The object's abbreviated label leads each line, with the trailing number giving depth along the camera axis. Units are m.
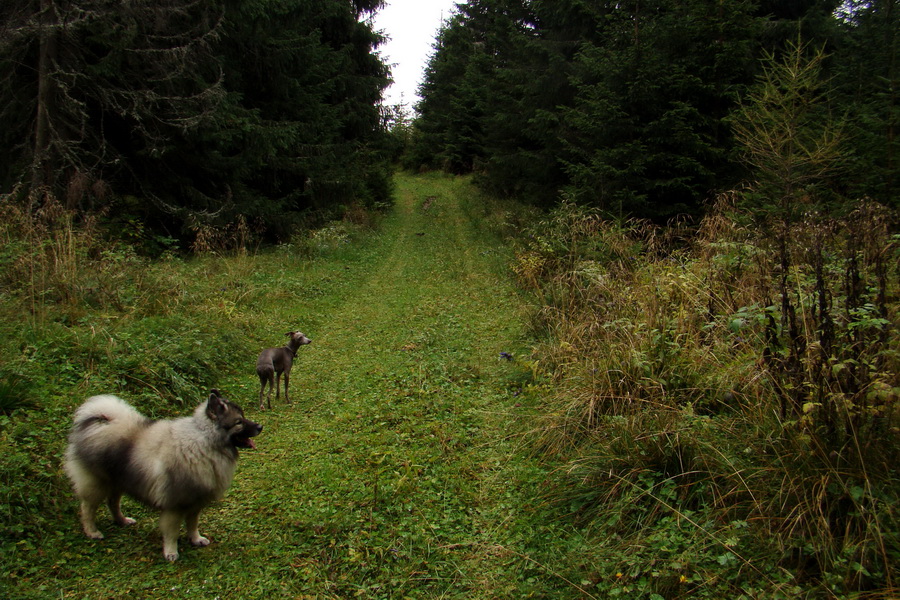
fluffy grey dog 3.30
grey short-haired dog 5.82
